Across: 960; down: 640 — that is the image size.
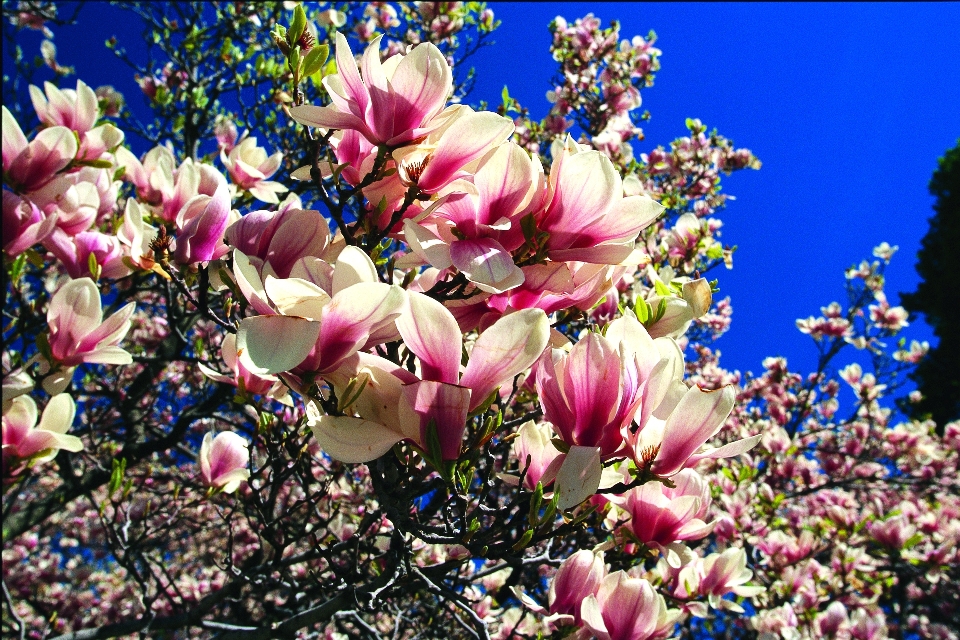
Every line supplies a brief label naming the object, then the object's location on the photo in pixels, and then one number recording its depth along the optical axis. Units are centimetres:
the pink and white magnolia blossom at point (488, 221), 82
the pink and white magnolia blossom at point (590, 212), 86
